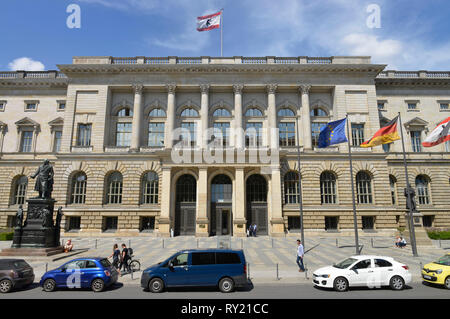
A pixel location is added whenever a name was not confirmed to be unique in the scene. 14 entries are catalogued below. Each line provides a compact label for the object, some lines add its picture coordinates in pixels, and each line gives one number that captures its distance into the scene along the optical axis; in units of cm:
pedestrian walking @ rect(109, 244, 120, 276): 1570
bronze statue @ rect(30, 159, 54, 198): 2123
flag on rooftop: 3457
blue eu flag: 2253
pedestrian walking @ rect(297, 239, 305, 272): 1510
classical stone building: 3316
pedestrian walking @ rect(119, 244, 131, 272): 1532
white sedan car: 1169
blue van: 1157
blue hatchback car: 1188
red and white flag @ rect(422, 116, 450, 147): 1922
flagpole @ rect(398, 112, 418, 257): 1958
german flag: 2122
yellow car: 1173
